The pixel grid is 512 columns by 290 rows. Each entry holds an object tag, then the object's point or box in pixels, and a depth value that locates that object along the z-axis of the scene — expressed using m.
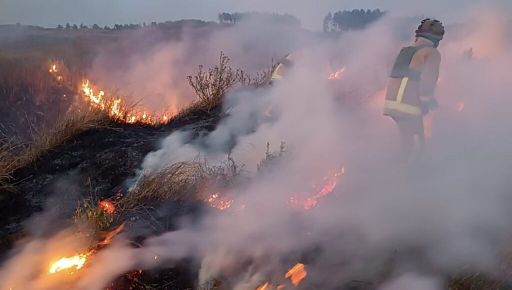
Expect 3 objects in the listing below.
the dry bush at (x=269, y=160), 5.28
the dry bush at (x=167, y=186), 4.36
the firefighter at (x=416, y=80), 4.86
